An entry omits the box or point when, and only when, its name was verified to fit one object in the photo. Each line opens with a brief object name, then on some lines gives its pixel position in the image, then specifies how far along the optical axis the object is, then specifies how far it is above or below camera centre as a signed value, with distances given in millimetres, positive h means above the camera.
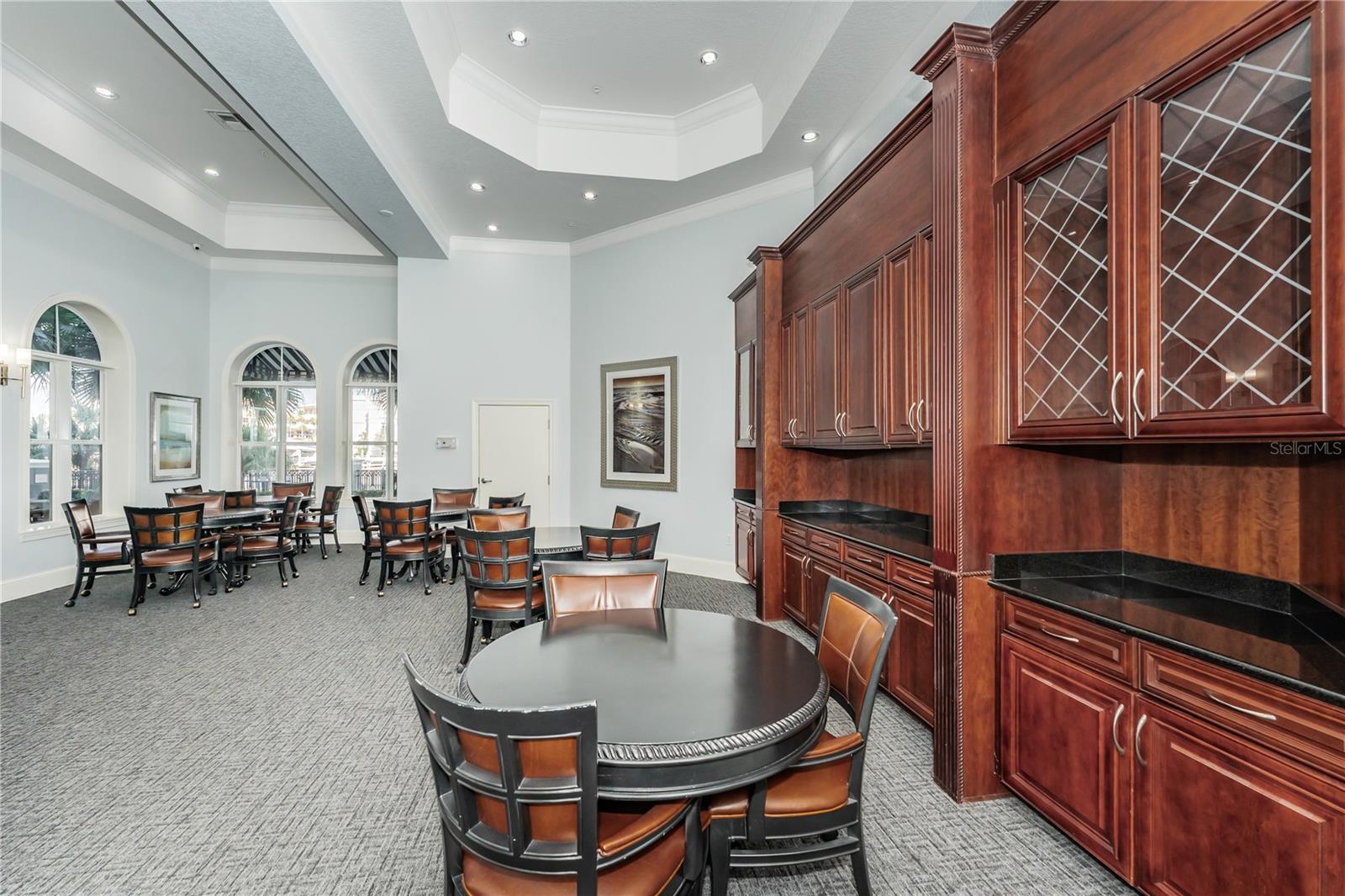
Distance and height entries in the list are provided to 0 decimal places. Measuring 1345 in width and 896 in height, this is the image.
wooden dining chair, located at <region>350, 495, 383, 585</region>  6133 -819
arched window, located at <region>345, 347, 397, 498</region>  8898 +436
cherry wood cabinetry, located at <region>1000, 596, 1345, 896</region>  1373 -869
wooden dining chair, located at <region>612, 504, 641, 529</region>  4434 -502
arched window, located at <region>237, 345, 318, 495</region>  8750 +517
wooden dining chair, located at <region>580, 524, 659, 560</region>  3875 -588
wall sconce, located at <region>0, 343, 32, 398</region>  5395 +877
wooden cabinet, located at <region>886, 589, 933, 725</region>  2828 -1022
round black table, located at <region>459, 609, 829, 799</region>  1317 -646
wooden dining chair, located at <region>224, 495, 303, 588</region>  6094 -952
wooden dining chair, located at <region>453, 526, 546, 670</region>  3727 -767
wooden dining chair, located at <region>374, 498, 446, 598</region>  5688 -783
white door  7770 -2
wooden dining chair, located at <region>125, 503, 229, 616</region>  5109 -773
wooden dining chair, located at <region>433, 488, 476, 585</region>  6641 -513
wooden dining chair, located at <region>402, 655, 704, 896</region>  1128 -714
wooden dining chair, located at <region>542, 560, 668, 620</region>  2486 -562
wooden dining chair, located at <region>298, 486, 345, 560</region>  7262 -843
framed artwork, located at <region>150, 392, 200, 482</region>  7426 +229
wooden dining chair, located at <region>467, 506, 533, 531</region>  4398 -494
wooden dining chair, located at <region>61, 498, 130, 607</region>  5402 -872
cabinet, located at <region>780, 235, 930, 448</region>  3018 +570
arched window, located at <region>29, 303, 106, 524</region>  6078 +439
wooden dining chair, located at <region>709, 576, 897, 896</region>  1632 -982
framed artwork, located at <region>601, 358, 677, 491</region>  6957 +347
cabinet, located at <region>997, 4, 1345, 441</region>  1458 +585
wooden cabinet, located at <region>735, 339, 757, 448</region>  5411 +510
